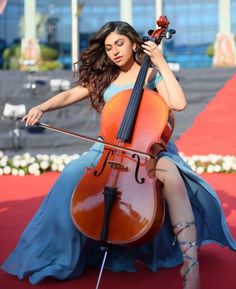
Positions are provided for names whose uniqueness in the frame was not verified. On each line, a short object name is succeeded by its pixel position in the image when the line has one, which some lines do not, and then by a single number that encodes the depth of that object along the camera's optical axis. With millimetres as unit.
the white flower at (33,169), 9516
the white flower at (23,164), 9555
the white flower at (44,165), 9617
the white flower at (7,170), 9542
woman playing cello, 3693
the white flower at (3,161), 9641
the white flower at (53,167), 9721
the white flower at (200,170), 9471
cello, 3275
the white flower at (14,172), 9515
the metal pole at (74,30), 36372
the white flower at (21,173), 9469
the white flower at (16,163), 9562
